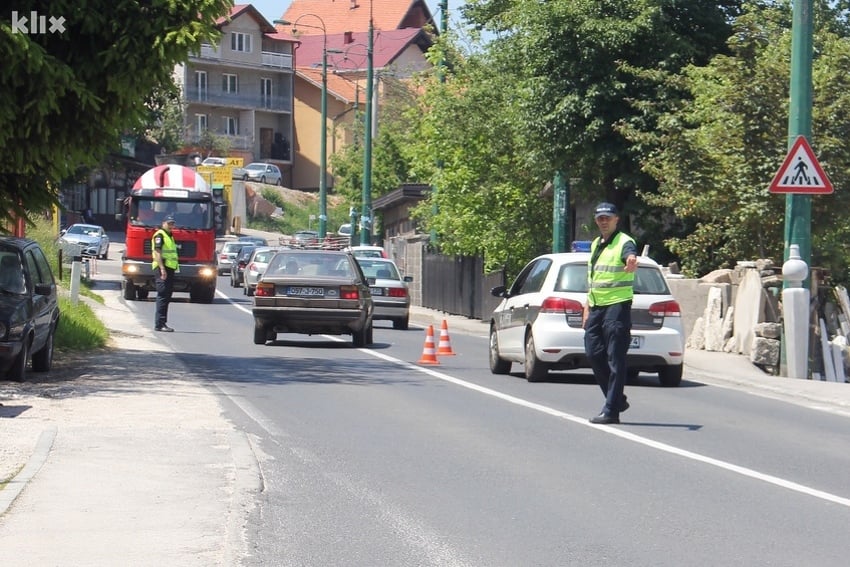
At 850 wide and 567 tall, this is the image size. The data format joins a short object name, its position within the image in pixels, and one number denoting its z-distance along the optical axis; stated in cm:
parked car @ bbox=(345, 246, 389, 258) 4200
